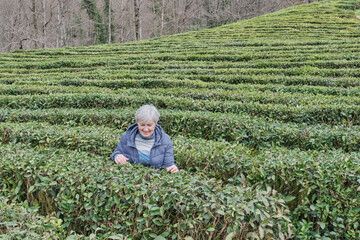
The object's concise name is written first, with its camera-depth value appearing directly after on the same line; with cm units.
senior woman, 408
